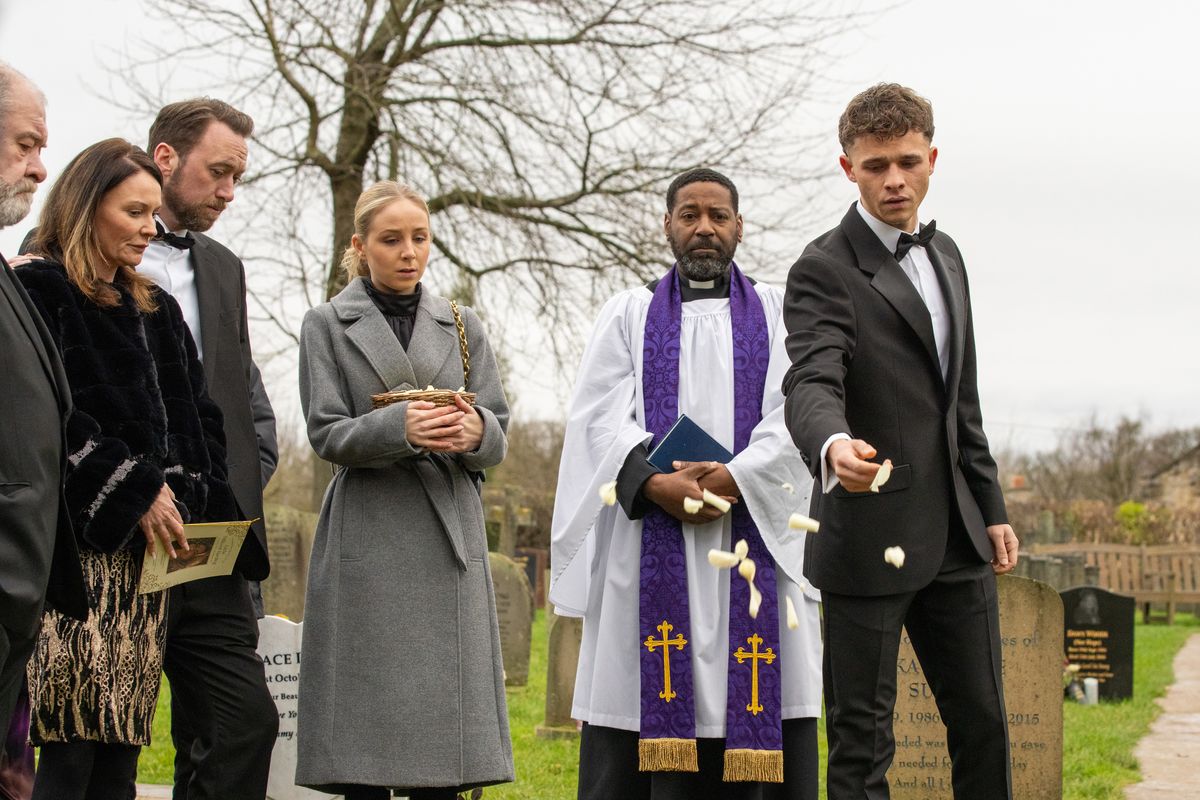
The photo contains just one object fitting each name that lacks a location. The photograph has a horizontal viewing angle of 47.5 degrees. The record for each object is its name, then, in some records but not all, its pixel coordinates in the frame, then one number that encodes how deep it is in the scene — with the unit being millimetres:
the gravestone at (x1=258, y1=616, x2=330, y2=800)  5637
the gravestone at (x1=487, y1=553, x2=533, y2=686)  11164
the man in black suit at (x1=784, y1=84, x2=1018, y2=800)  3754
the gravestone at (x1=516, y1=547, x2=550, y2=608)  20656
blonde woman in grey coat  4316
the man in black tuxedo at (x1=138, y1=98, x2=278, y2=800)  4109
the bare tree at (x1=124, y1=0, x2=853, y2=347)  13898
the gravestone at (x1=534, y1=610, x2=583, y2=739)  8703
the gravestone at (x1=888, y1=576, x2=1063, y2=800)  6324
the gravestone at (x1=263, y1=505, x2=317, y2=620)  12070
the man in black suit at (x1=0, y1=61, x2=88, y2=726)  2762
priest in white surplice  4566
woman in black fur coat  3740
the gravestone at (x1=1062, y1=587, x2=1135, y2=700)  11125
